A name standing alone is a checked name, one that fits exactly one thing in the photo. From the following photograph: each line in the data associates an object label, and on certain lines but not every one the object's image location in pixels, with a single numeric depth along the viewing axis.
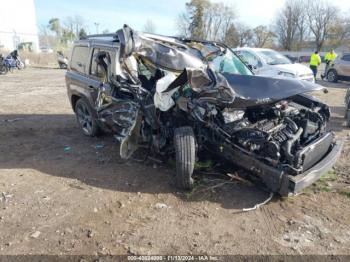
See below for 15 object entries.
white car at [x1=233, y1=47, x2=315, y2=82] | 9.84
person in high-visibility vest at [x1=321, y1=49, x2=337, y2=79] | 18.75
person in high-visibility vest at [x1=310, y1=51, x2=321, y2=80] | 15.64
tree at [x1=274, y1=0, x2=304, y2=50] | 60.12
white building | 44.94
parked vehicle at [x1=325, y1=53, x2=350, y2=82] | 15.78
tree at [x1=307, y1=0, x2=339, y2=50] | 59.78
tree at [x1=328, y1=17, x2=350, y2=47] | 58.72
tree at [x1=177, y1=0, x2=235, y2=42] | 57.12
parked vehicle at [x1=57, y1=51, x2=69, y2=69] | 25.92
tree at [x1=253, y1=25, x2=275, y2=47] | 58.50
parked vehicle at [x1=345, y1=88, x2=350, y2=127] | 6.98
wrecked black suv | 3.57
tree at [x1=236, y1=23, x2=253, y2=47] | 57.78
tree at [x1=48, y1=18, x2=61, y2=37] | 74.71
